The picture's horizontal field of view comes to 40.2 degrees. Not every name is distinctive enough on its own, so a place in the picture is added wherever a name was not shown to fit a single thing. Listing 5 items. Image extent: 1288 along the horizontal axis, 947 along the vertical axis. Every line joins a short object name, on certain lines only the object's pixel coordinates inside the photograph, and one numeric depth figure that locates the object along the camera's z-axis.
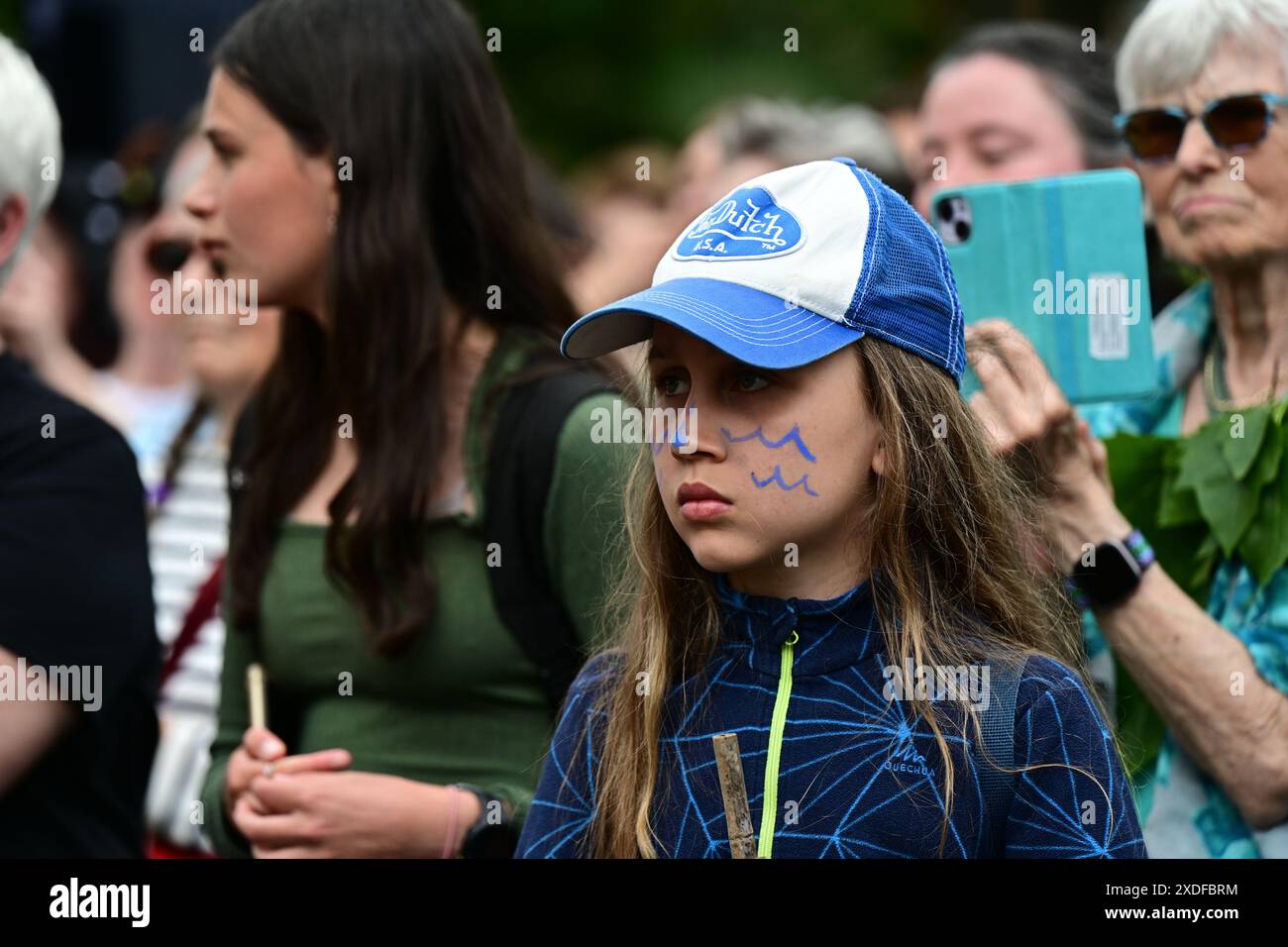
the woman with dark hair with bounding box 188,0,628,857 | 2.77
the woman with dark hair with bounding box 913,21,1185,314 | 3.84
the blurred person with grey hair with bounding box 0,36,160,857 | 2.74
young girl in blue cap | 2.08
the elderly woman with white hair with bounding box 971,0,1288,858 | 2.58
